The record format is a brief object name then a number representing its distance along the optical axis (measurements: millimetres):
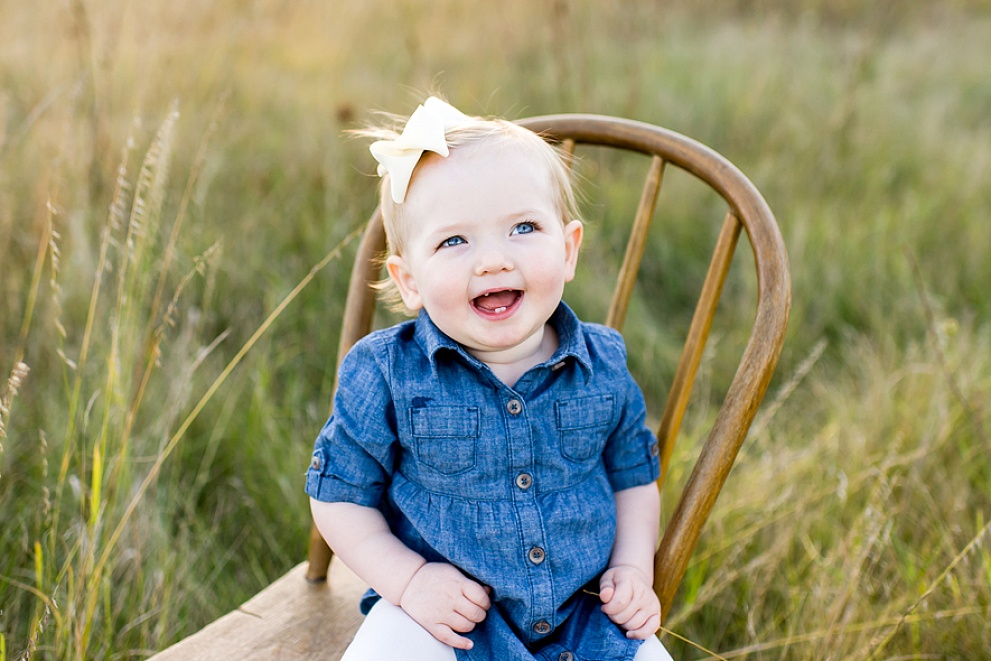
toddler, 1350
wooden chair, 1450
